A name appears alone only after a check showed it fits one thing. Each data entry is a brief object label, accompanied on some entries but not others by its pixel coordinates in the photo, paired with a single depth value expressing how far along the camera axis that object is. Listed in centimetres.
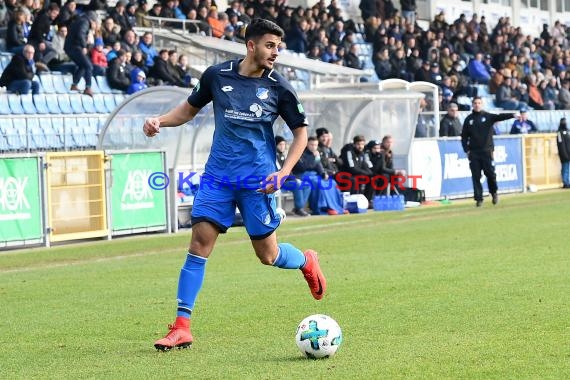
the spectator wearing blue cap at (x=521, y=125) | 3444
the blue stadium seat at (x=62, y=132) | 2200
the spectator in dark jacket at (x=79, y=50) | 2502
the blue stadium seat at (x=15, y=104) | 2330
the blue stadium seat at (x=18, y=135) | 2081
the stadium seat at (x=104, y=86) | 2614
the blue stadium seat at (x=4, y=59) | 2426
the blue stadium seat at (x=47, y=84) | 2464
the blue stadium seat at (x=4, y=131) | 2048
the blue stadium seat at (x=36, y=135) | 2122
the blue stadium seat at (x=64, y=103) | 2445
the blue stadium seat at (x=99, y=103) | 2538
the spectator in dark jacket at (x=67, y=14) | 2633
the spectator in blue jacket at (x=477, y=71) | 4197
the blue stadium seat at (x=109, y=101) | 2572
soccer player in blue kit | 814
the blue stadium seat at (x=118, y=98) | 2611
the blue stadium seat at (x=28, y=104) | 2359
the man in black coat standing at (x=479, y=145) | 2544
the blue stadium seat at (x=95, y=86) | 2591
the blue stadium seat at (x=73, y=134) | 2237
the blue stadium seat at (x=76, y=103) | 2480
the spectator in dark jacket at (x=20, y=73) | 2322
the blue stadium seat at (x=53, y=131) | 2178
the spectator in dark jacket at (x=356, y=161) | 2631
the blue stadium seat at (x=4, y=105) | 2300
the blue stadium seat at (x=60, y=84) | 2498
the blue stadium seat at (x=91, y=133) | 2280
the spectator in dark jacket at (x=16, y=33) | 2439
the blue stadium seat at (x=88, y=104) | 2508
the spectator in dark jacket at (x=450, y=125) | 3073
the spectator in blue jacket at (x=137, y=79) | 2623
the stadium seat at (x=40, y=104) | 2388
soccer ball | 733
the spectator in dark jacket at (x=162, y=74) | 2711
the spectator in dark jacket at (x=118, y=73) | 2597
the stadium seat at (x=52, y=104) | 2412
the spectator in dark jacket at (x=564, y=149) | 3331
